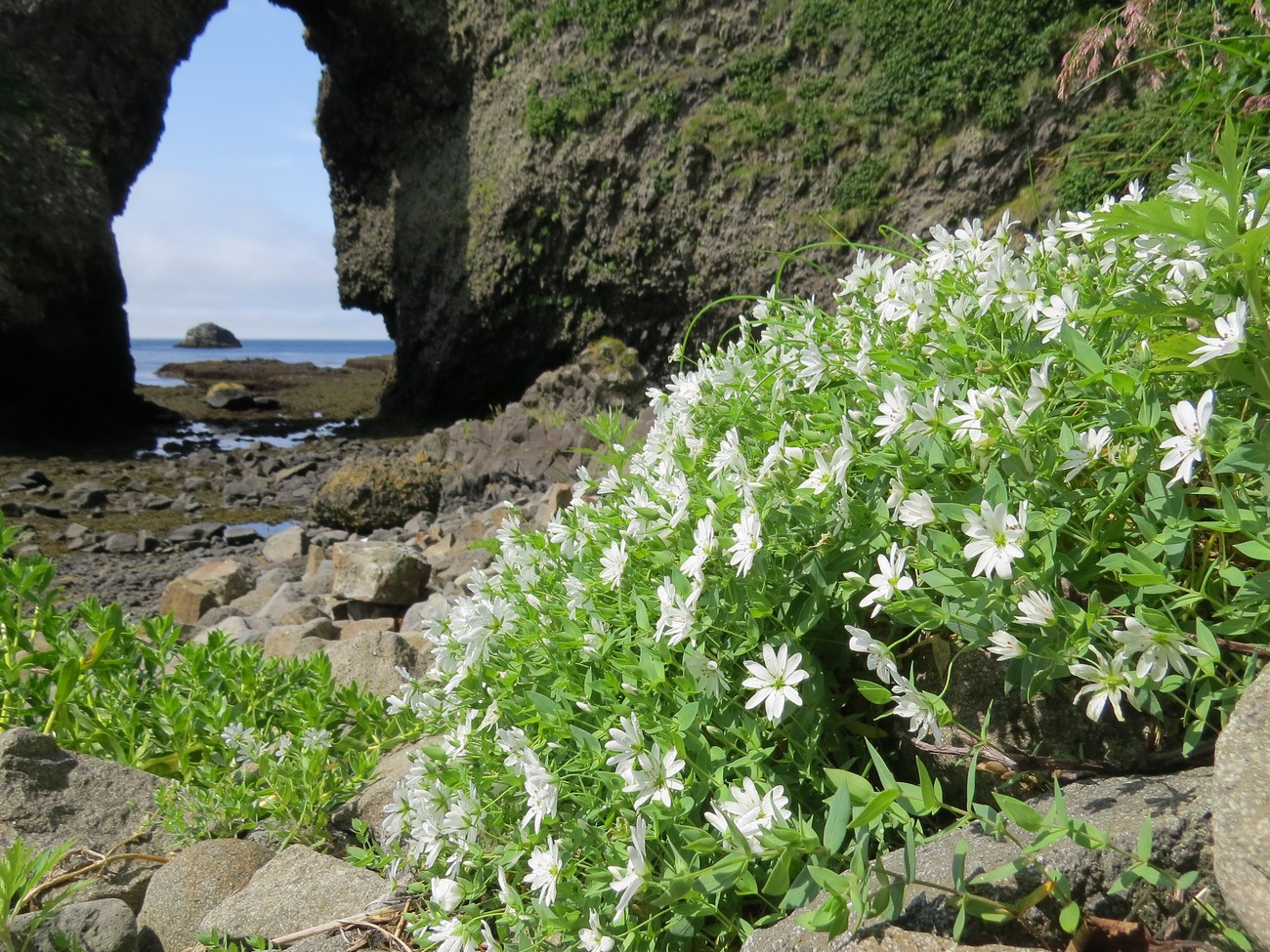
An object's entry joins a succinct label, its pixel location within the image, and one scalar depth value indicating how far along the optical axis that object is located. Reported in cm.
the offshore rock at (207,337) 8325
